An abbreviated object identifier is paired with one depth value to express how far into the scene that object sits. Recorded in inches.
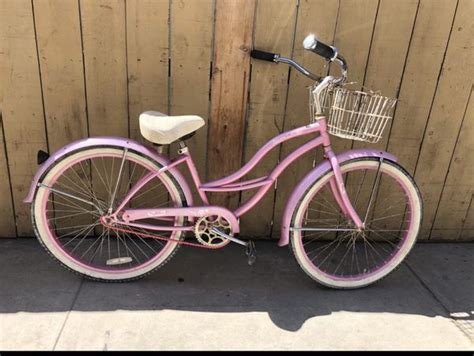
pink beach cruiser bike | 98.6
